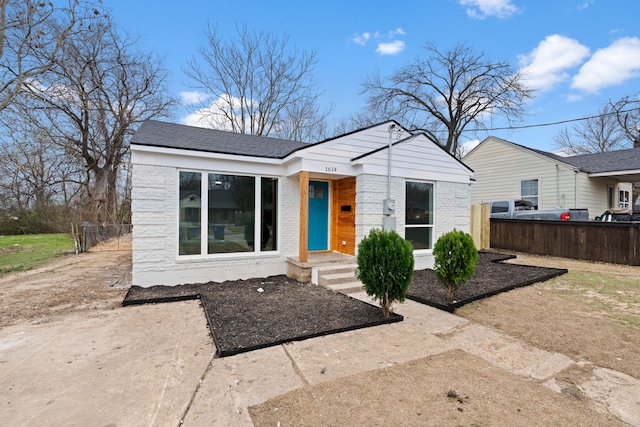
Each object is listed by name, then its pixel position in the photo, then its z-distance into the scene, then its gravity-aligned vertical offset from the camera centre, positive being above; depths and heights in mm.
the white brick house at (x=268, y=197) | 6098 +373
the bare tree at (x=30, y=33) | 9664 +6399
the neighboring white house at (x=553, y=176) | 13766 +1881
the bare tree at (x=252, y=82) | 17891 +8309
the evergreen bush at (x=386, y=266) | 4148 -746
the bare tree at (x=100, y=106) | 15766 +6149
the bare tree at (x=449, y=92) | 17297 +7668
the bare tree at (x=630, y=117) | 17303 +6939
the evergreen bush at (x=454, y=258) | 4863 -732
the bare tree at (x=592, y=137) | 24984 +6885
